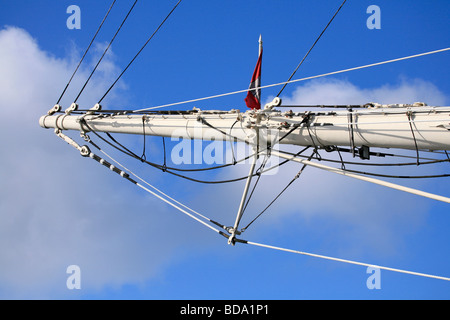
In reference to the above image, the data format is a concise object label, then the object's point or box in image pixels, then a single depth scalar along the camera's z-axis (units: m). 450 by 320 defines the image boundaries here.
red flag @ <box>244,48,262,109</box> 12.96
